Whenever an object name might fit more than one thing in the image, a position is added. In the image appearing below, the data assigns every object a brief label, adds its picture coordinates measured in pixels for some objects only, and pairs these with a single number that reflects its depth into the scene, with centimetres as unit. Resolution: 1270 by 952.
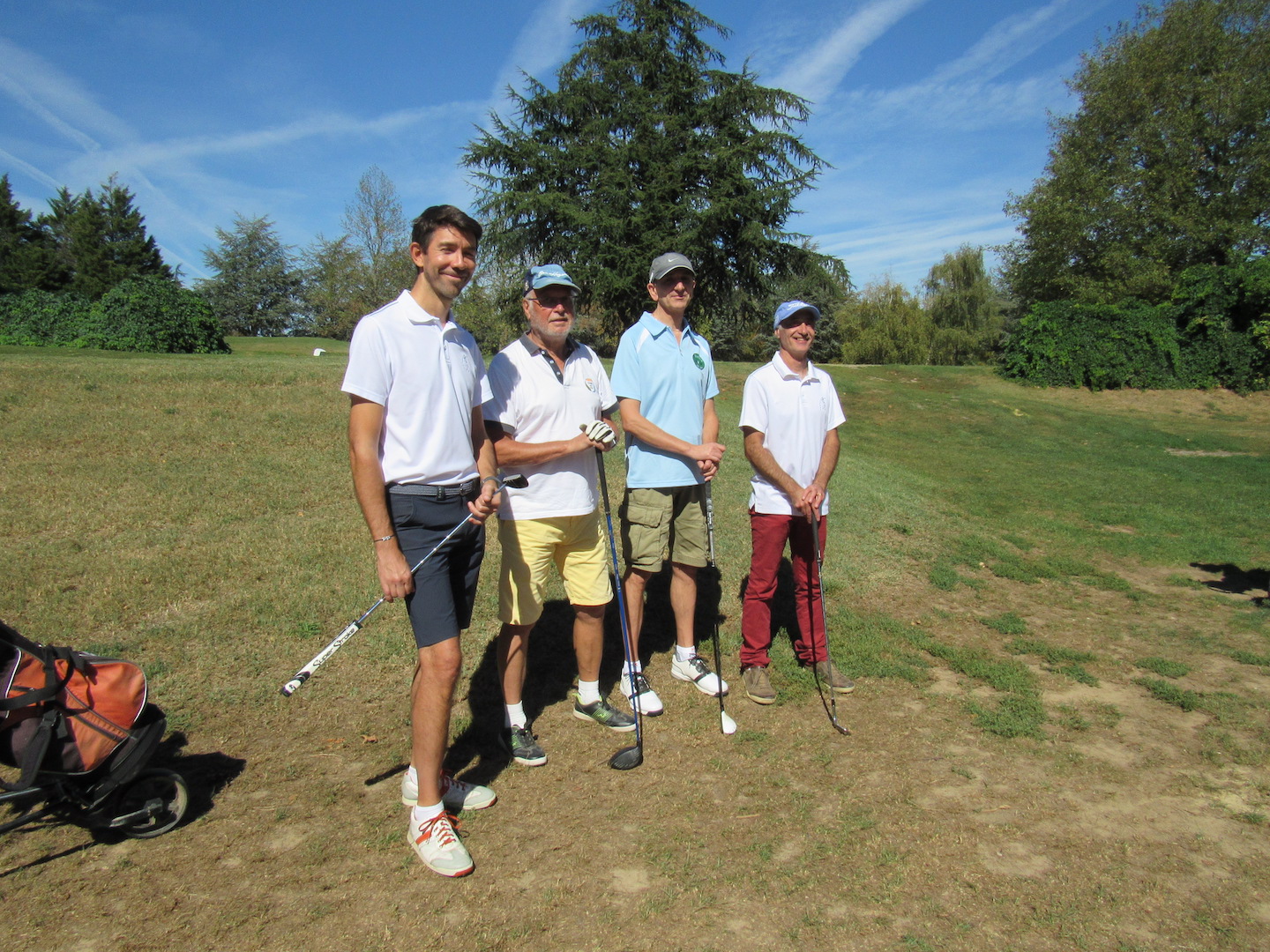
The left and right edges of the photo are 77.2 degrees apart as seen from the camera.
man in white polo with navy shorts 296
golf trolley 291
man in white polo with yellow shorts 380
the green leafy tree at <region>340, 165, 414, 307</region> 4444
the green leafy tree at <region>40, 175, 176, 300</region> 4881
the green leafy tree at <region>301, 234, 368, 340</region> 4556
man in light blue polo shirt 440
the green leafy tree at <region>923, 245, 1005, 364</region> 4450
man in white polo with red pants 464
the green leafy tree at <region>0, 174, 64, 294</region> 4641
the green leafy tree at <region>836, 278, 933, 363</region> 4481
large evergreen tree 2533
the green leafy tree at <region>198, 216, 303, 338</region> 5741
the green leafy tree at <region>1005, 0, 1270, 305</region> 2930
